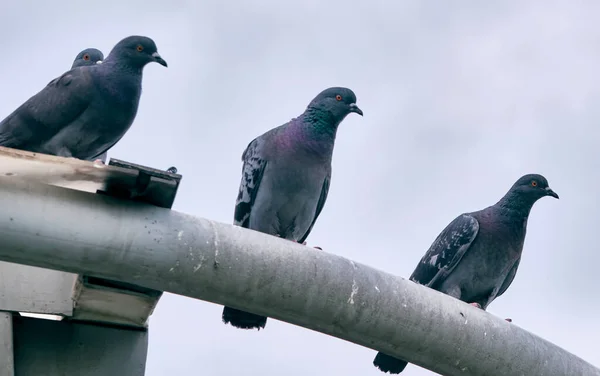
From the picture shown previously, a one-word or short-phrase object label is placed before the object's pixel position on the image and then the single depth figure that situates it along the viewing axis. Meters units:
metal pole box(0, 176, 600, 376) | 8.74
